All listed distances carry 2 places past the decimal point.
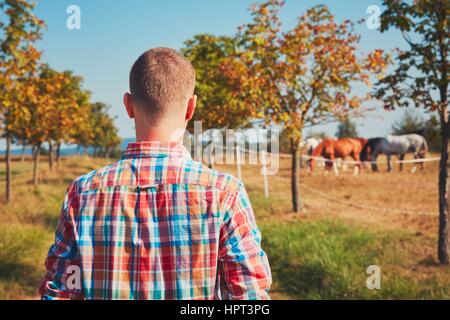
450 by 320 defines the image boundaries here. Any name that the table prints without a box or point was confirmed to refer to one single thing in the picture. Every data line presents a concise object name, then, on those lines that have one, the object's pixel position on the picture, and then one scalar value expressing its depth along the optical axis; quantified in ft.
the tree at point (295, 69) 40.50
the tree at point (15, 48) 31.55
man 5.11
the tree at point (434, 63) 24.44
